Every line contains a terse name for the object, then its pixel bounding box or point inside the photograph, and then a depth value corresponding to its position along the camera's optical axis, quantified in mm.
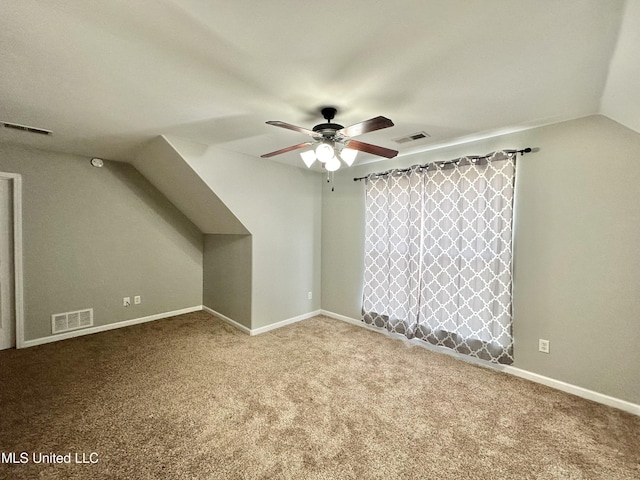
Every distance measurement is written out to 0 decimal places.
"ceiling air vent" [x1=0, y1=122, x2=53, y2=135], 2420
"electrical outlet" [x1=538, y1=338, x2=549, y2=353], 2448
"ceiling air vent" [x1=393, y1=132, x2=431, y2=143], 2680
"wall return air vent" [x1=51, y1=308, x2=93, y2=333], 3291
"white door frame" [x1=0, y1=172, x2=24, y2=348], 3012
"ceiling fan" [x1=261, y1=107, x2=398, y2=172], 1824
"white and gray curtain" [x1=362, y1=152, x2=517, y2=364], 2629
